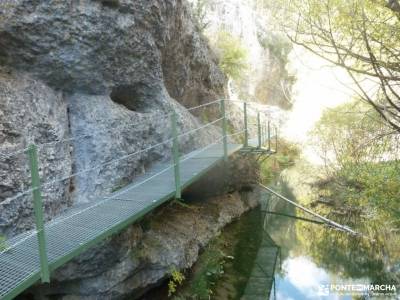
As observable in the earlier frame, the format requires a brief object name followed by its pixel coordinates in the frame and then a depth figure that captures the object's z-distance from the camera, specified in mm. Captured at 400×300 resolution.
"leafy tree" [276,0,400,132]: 5059
